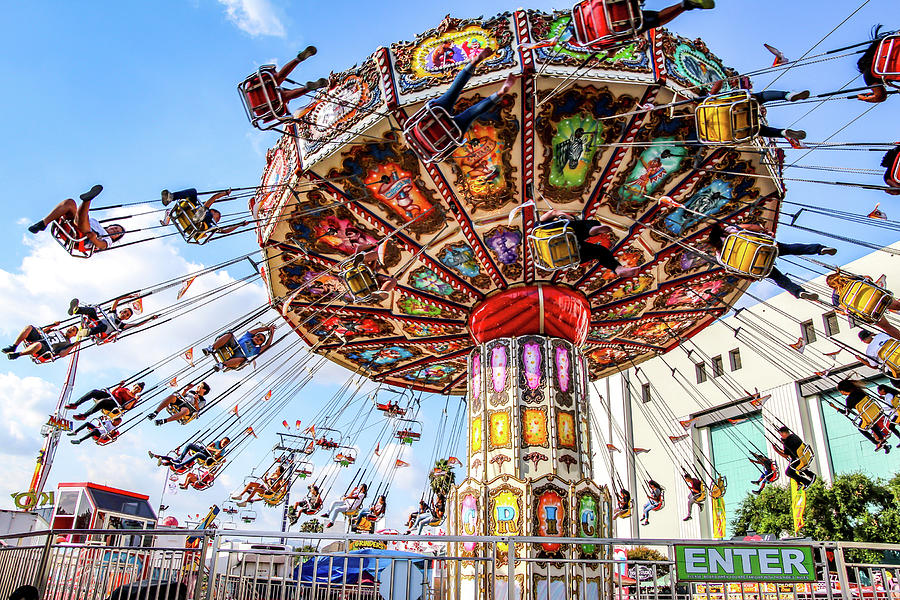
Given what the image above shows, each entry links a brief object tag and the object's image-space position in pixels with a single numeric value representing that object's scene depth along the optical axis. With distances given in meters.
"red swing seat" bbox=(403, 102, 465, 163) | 7.63
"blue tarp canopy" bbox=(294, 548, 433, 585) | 6.17
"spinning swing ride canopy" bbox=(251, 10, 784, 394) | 8.59
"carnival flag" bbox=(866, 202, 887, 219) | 9.89
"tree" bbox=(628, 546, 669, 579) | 29.19
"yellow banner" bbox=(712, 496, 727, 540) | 26.02
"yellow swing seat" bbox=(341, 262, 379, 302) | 10.11
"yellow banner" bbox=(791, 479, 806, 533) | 15.42
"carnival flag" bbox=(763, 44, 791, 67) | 8.03
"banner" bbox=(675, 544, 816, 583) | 5.89
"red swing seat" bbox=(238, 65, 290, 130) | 8.46
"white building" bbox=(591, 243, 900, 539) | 24.83
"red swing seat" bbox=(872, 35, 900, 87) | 6.66
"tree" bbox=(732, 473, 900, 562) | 19.78
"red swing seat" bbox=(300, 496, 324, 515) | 17.94
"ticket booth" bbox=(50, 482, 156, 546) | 16.80
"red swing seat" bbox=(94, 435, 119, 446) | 11.73
